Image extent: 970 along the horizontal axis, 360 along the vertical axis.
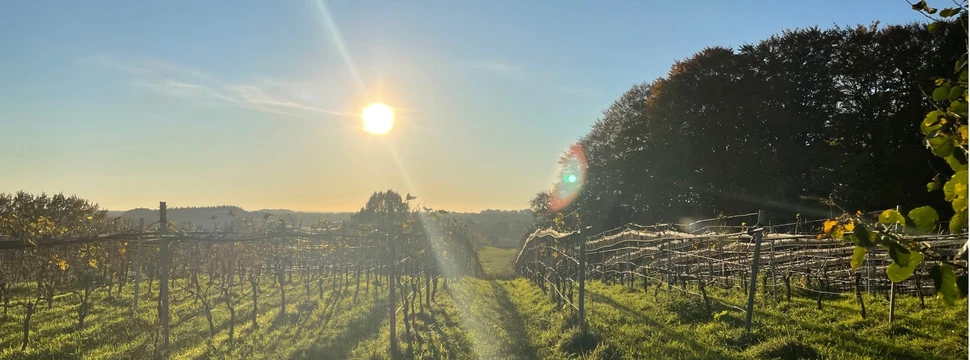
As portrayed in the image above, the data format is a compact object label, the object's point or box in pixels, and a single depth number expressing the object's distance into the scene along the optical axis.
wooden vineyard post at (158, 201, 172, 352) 7.05
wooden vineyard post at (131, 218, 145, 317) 11.09
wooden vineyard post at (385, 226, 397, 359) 7.60
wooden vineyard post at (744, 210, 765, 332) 6.64
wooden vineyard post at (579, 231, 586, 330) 7.78
